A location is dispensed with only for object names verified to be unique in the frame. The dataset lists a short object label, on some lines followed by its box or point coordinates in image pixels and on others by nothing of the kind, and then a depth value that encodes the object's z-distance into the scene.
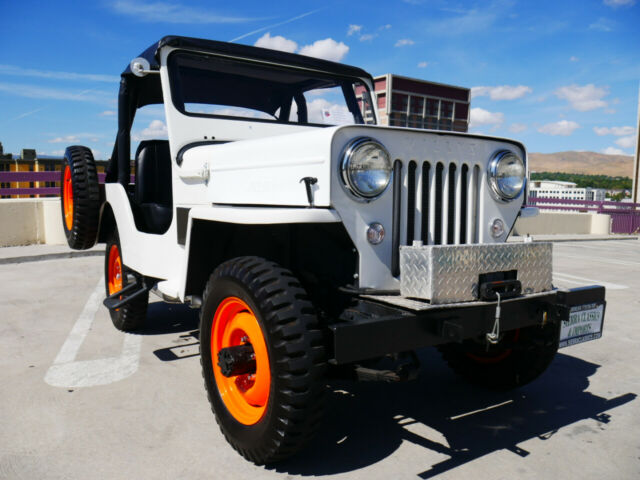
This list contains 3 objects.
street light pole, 25.88
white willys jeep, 2.24
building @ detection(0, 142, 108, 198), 12.47
